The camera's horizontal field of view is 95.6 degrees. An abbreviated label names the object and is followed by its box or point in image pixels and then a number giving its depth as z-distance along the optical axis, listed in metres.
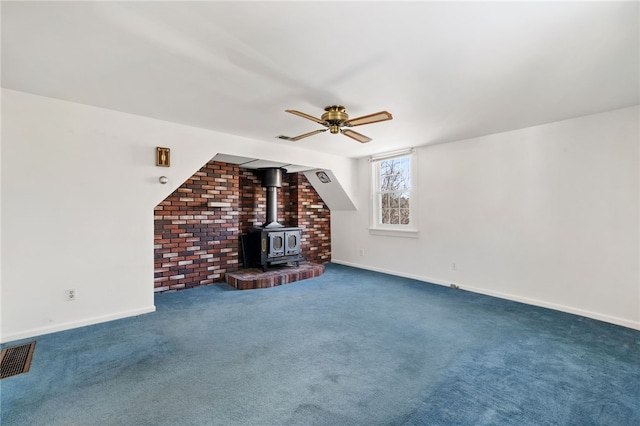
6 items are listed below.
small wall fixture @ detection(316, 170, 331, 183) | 5.70
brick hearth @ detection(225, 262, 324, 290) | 4.35
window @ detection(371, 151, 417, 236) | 5.09
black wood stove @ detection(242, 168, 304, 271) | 4.94
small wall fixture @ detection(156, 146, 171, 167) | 3.43
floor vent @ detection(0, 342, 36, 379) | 2.10
